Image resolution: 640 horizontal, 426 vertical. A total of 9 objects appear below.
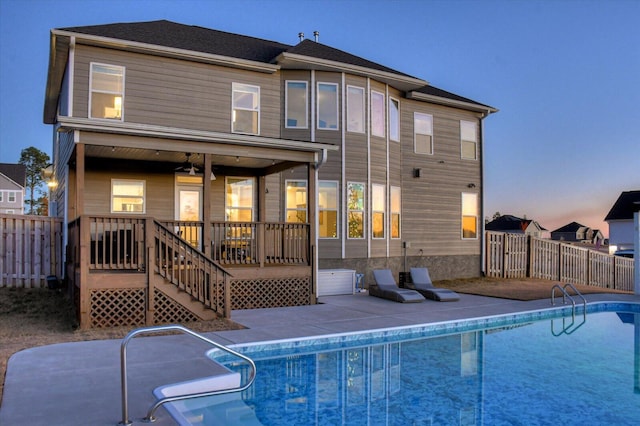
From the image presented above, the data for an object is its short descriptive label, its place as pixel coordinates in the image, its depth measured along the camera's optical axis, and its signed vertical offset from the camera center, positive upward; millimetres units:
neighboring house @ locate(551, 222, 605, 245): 80125 -2615
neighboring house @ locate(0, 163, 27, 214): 55750 +3129
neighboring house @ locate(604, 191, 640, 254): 46812 -315
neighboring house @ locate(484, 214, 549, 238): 62688 -972
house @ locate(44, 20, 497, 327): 10055 +1446
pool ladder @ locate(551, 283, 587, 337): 10812 -2411
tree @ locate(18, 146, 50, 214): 63594 +6864
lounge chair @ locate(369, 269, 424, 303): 13375 -1997
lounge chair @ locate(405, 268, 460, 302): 13629 -2019
